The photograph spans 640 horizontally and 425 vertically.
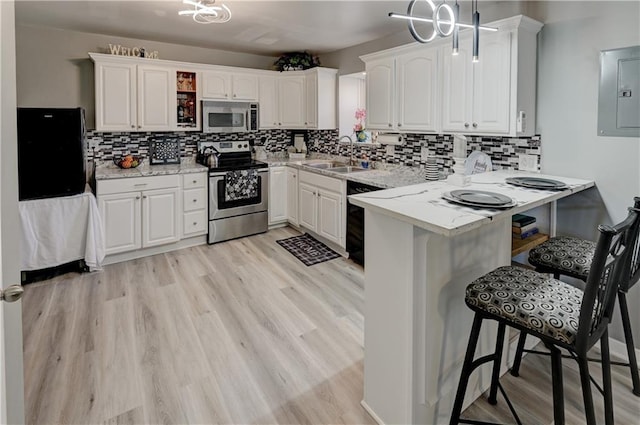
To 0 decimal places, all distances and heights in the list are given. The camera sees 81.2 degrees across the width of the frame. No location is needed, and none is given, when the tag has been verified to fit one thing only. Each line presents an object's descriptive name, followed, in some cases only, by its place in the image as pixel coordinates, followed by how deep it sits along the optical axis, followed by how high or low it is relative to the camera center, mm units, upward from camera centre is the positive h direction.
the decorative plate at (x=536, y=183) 2139 -5
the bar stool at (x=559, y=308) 1301 -484
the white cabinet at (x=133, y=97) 3924 +921
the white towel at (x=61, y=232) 3266 -468
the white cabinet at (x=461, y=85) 2570 +781
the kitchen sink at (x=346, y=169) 4547 +155
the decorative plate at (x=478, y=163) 3039 +156
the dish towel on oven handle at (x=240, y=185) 4473 -43
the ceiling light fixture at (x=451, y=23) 1744 +761
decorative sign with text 4039 +1440
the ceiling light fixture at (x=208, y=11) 2729 +1289
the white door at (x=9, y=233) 971 -143
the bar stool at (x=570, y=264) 1896 -426
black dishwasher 3691 -456
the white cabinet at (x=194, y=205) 4273 -270
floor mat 4004 -776
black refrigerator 3219 +256
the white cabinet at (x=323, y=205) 4012 -275
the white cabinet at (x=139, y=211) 3777 -316
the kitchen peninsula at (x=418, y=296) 1562 -512
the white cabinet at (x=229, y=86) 4543 +1204
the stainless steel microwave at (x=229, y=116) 4602 +831
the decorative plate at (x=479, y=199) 1660 -79
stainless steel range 4430 -141
